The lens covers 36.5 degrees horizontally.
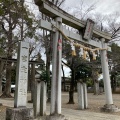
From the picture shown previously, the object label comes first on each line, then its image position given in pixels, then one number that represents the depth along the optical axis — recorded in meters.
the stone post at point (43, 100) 7.03
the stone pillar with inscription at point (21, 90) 5.27
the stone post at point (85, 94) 9.42
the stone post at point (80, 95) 9.22
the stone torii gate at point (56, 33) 6.11
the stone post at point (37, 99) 6.97
